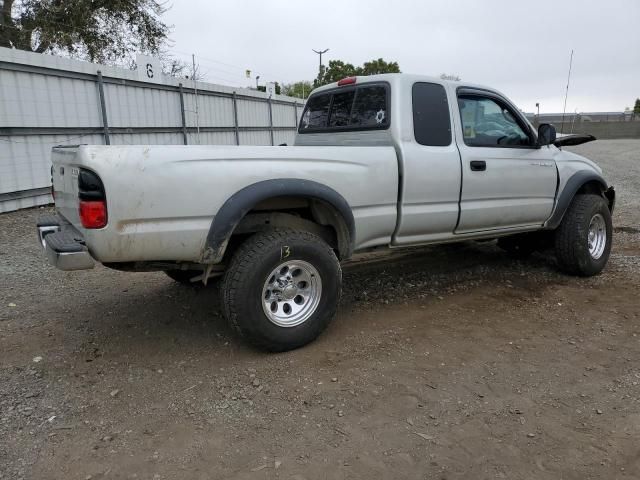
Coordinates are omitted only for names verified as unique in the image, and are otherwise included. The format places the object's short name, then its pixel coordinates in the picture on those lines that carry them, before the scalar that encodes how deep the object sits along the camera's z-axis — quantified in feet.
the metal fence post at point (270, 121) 53.11
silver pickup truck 9.99
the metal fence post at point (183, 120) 38.52
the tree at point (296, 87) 165.17
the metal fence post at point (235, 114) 46.62
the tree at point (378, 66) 150.61
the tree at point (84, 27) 48.70
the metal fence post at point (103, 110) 30.51
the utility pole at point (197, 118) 40.14
